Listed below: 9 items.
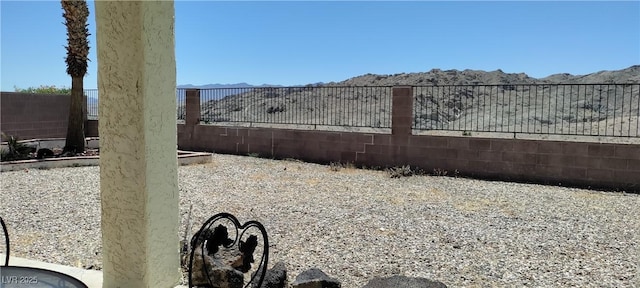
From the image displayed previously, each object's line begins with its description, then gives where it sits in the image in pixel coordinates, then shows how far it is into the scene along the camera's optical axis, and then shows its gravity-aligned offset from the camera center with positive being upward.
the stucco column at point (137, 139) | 2.52 -0.12
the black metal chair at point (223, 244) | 3.79 -1.07
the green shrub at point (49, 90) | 20.63 +1.16
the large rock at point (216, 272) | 3.76 -1.22
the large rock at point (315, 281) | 3.75 -1.27
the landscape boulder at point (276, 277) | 3.87 -1.30
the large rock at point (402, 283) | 3.77 -1.29
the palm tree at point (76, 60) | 11.84 +1.43
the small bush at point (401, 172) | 10.52 -1.14
